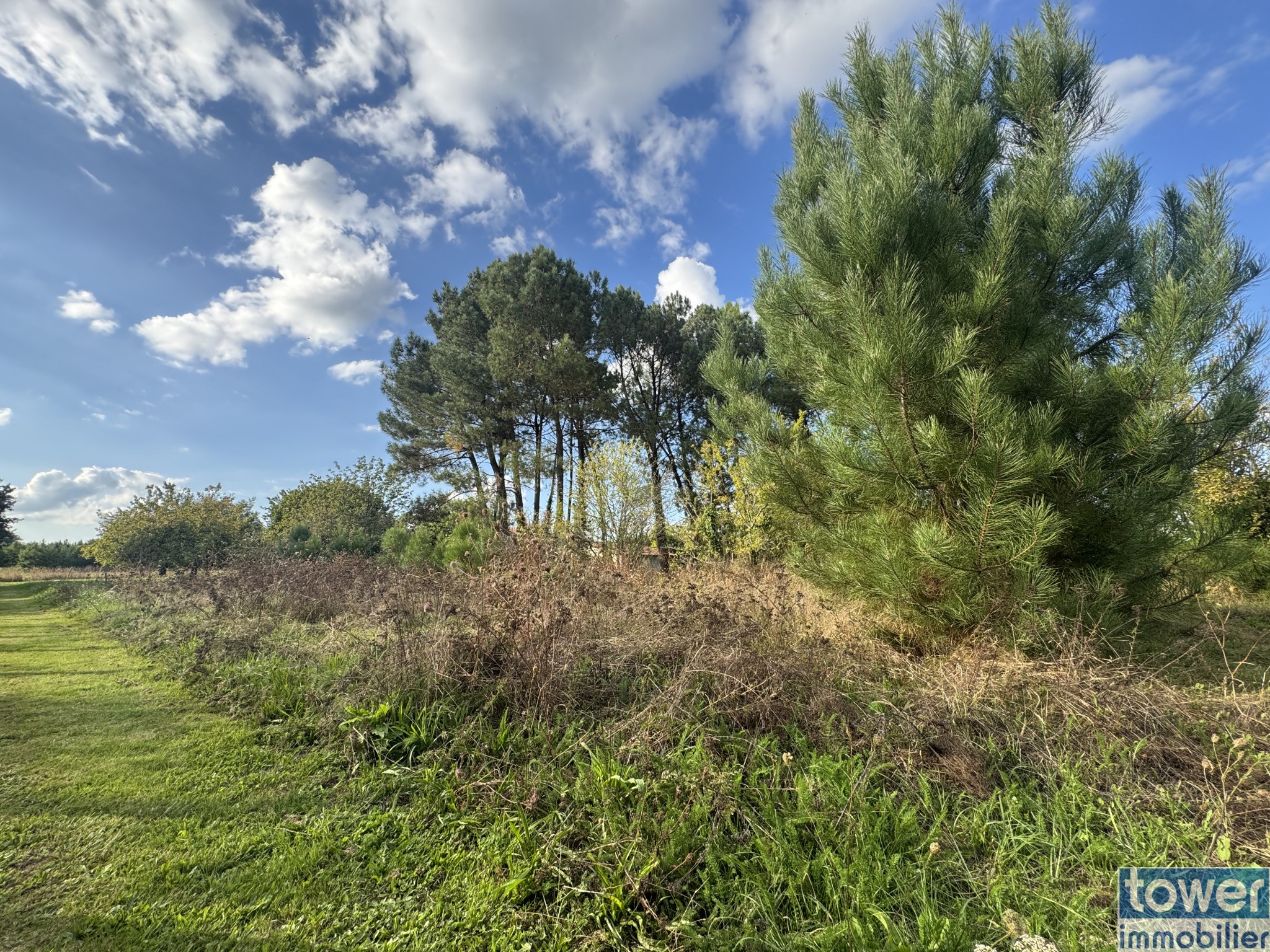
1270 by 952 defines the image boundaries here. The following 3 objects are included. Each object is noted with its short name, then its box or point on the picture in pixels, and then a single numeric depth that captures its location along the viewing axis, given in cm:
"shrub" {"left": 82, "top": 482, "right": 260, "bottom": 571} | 1366
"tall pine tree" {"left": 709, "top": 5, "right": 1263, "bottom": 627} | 367
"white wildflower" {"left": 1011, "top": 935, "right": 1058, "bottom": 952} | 141
